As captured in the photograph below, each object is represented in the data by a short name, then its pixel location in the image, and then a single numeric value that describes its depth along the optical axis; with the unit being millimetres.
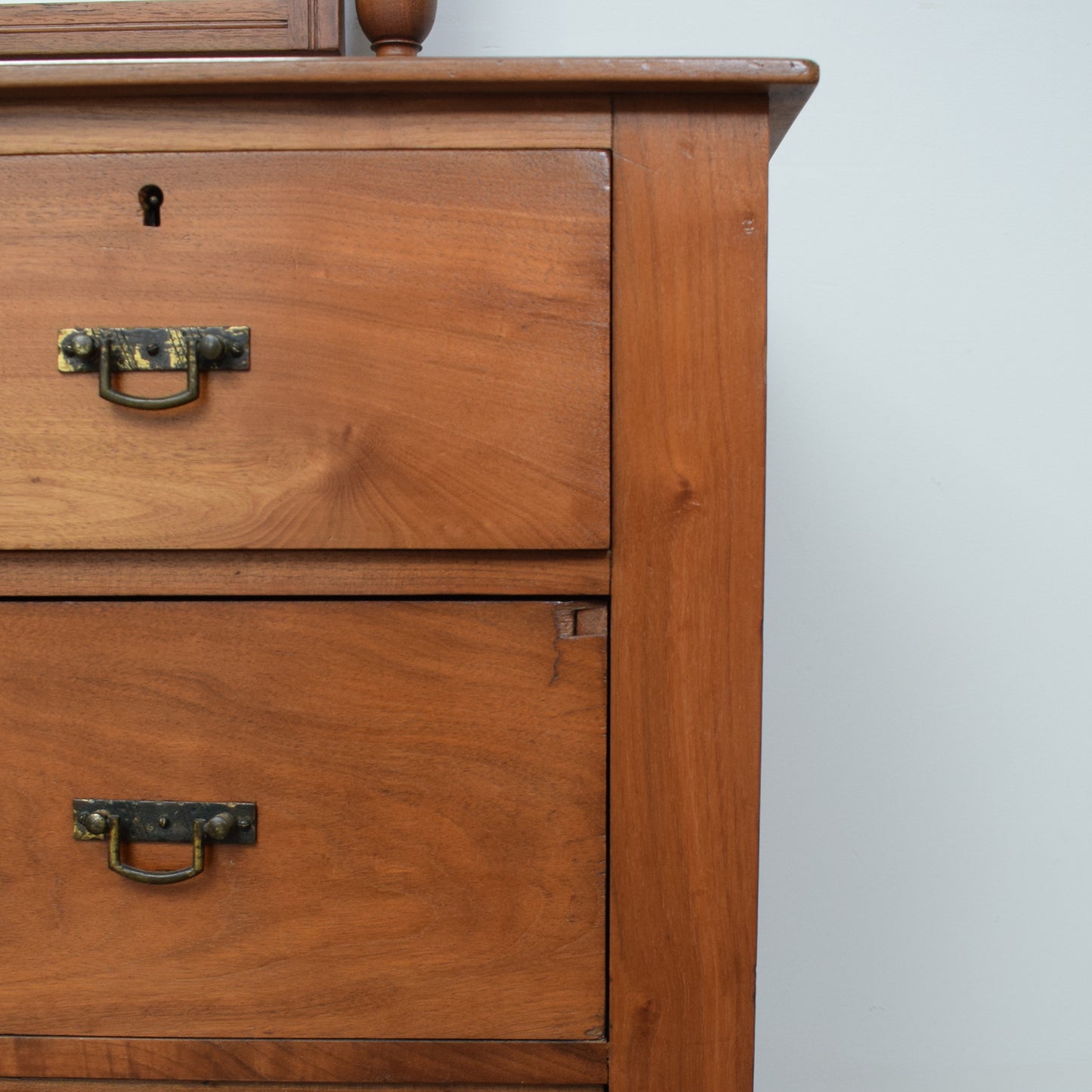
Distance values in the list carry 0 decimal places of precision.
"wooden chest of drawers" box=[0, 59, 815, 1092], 573
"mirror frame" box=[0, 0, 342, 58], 771
